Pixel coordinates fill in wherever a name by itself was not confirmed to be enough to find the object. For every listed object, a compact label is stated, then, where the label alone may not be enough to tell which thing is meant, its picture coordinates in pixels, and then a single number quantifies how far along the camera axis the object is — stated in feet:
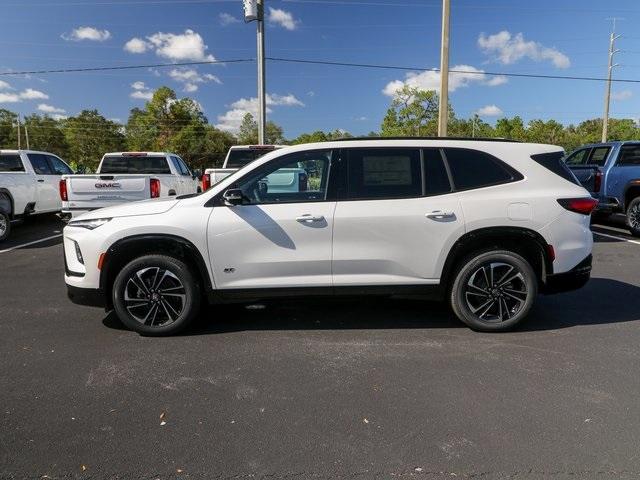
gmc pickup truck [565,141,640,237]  35.04
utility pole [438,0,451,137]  48.29
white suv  14.60
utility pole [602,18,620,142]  110.11
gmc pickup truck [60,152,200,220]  29.94
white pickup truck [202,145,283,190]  38.50
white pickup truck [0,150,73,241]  34.37
